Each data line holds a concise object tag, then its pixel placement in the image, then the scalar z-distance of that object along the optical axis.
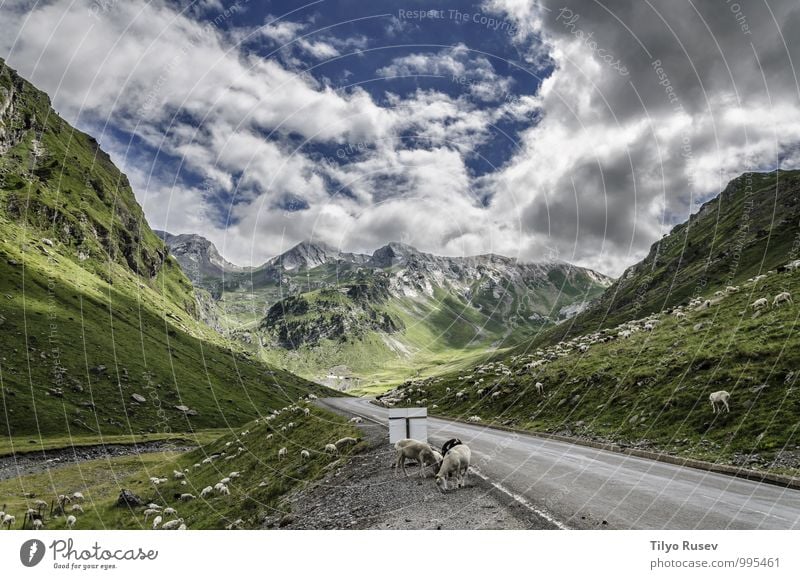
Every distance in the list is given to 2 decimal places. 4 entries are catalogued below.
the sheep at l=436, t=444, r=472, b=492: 16.09
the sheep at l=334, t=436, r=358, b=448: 33.88
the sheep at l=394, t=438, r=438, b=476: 18.40
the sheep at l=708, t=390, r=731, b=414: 25.34
